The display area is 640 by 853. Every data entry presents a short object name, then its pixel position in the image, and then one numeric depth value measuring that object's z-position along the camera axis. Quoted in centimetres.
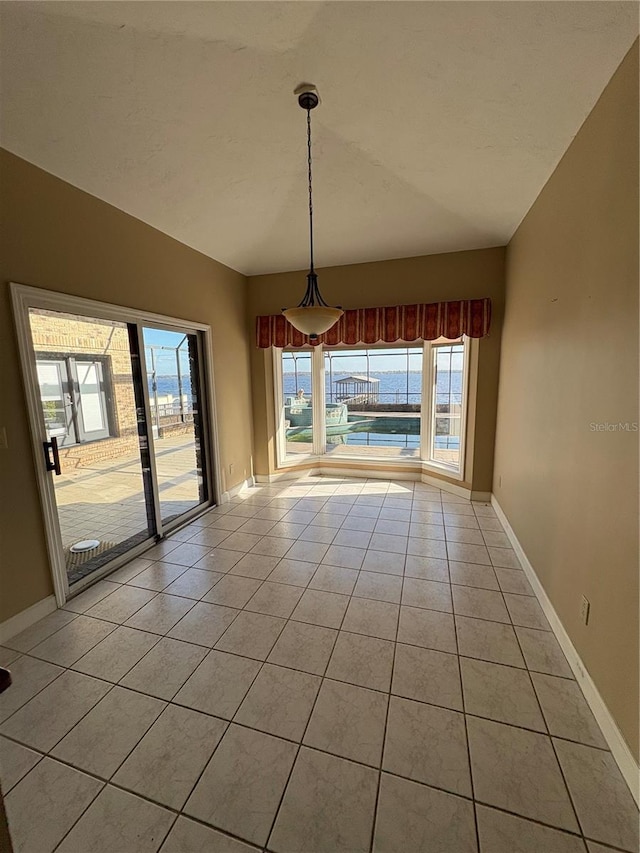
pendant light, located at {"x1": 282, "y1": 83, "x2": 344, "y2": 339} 202
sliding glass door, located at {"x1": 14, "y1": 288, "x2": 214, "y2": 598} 237
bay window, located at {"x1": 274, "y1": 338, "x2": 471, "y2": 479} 452
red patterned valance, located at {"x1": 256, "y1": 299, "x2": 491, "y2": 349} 377
